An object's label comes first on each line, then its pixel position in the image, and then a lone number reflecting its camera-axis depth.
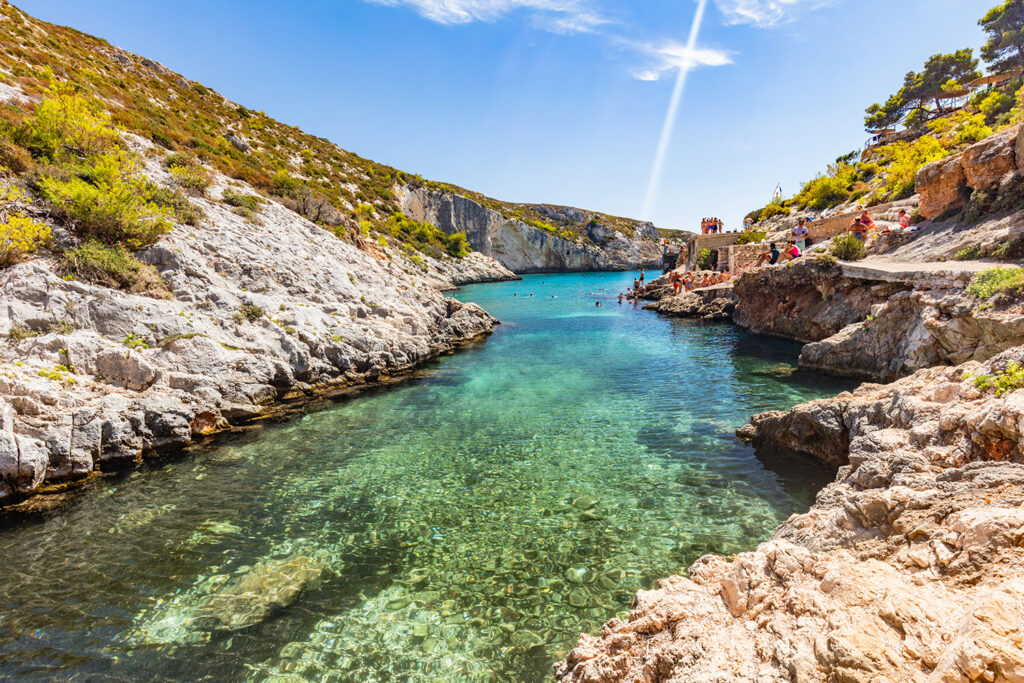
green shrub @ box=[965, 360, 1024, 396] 5.03
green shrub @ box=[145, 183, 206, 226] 15.58
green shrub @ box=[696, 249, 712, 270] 40.31
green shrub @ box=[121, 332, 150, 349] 10.86
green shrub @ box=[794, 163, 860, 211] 37.38
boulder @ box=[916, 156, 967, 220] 17.28
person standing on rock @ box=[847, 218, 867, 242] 22.39
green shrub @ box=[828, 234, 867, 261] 20.06
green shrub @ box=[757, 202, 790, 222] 44.80
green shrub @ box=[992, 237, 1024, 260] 12.35
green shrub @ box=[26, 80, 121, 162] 14.14
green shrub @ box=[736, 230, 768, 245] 35.22
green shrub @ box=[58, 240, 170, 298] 11.43
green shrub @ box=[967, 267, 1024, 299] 8.96
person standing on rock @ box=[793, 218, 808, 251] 28.65
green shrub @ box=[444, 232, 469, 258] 71.75
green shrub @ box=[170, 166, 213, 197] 17.95
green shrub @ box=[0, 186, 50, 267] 10.48
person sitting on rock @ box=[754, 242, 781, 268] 27.18
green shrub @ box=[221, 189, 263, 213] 19.72
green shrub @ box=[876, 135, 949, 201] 26.99
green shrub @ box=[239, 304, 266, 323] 14.03
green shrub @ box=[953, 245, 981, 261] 13.68
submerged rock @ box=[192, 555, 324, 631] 5.26
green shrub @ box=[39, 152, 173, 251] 12.28
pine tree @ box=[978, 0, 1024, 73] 45.44
